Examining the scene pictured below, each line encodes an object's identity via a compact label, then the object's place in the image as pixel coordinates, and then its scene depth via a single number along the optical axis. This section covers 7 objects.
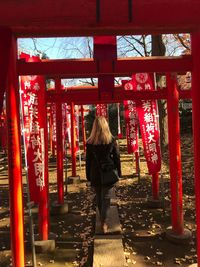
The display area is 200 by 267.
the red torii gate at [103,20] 1.10
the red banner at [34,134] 3.05
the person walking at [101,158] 3.63
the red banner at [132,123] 6.98
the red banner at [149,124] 4.43
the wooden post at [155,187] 4.96
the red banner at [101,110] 10.41
